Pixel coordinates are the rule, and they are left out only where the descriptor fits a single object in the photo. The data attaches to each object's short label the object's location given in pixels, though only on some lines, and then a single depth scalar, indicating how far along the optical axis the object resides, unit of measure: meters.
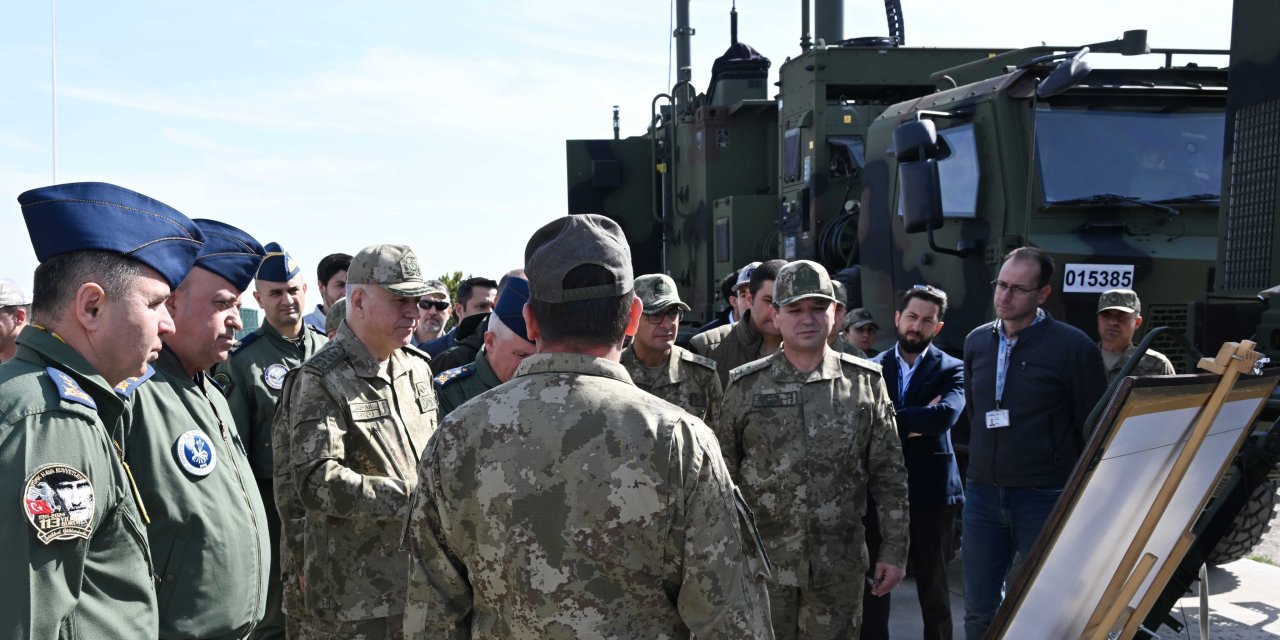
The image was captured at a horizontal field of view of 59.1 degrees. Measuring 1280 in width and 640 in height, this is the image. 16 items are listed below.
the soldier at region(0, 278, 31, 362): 4.97
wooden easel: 2.83
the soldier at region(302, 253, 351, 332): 6.05
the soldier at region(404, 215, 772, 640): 1.88
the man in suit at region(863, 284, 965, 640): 4.77
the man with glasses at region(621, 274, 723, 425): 4.51
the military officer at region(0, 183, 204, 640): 1.74
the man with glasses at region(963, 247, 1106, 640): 4.21
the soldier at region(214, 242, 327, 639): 4.03
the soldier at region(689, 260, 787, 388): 4.94
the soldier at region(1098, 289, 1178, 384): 5.40
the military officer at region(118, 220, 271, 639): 2.36
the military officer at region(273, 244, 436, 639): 3.13
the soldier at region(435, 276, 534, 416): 3.56
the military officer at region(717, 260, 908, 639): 3.96
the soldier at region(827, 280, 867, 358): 4.71
